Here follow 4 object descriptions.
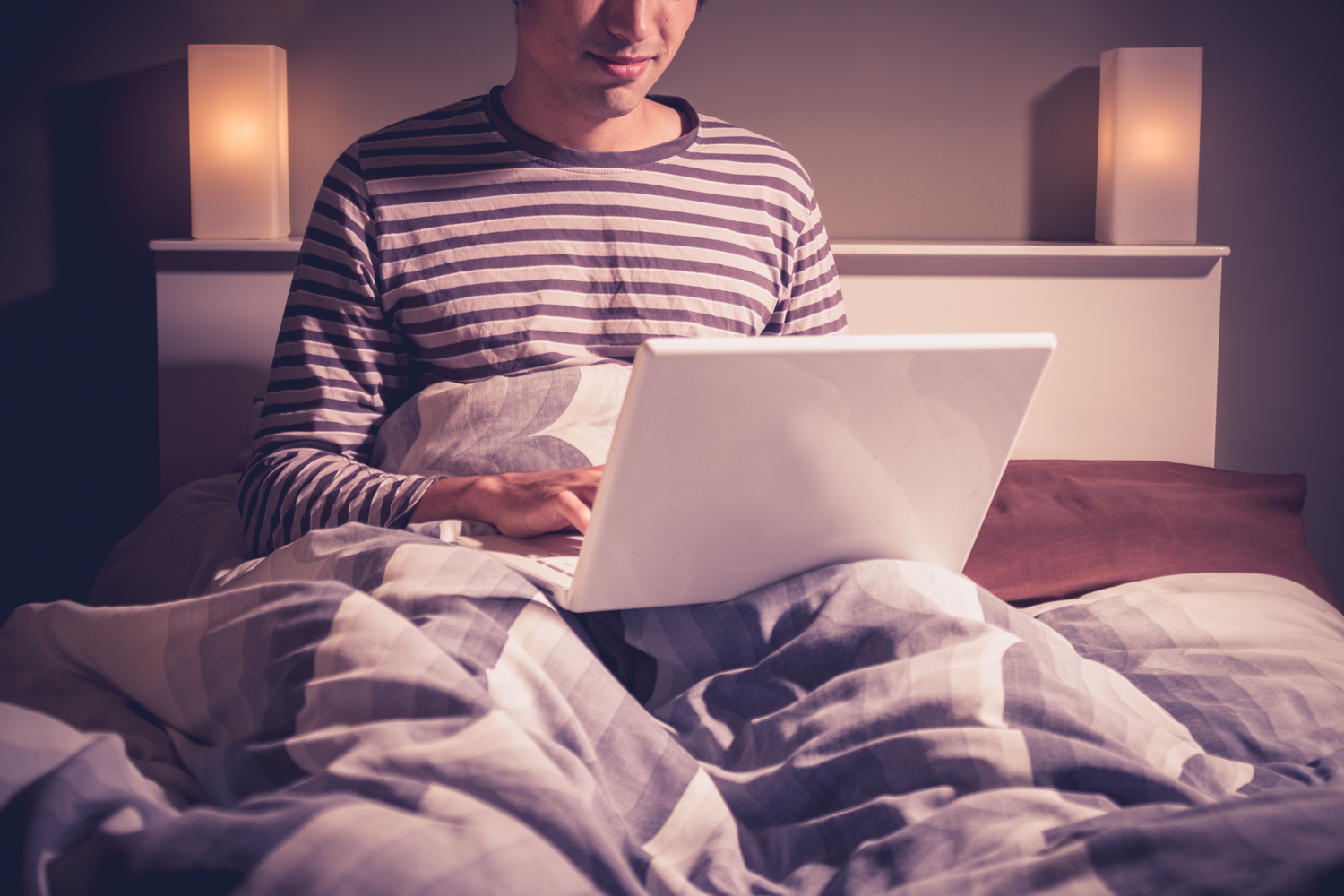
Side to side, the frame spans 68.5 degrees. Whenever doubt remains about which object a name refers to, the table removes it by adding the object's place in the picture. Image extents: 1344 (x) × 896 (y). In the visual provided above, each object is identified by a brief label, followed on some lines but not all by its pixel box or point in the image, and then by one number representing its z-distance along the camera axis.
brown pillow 1.08
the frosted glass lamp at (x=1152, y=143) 1.78
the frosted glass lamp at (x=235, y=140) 1.67
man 1.06
